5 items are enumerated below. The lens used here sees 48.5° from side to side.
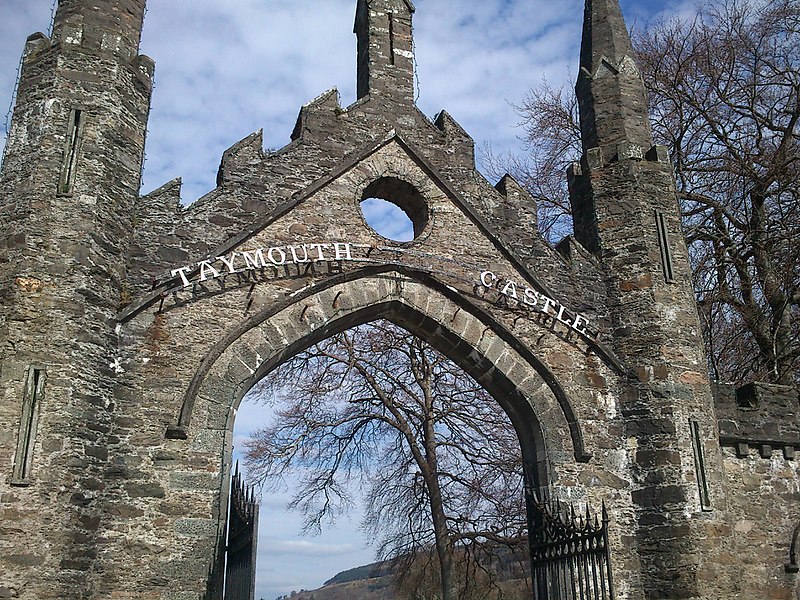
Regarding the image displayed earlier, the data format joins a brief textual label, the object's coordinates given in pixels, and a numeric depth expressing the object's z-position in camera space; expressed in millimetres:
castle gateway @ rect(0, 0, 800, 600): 8703
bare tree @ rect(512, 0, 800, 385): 15977
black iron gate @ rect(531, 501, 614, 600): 9219
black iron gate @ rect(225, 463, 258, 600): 9297
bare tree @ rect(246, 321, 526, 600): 18844
